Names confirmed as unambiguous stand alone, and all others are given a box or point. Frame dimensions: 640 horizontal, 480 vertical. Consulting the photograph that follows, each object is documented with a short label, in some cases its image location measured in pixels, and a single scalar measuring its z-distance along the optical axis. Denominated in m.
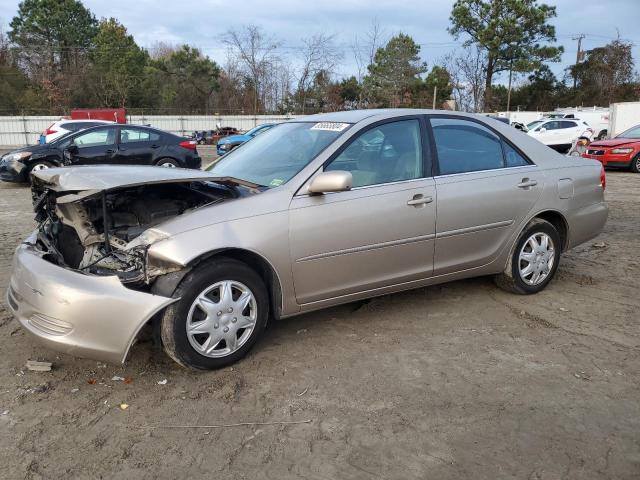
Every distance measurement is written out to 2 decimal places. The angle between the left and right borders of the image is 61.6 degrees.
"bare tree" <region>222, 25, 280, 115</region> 42.99
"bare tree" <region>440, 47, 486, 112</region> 42.82
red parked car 15.24
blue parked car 21.28
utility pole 51.88
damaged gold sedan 3.06
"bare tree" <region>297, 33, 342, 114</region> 40.31
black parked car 11.55
